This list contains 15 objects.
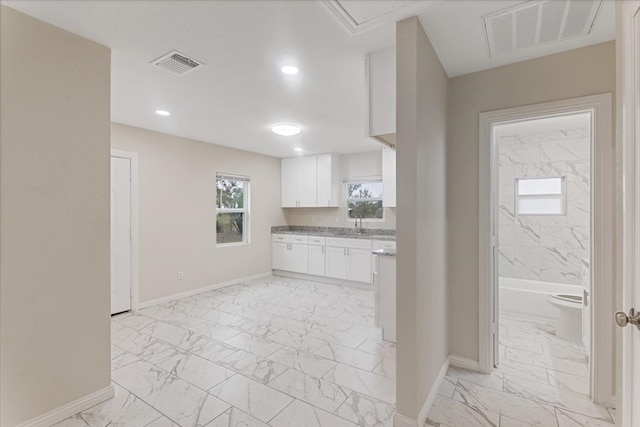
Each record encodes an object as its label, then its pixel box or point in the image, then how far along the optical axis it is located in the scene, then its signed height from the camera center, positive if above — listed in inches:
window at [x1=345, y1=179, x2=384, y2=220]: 227.5 +10.4
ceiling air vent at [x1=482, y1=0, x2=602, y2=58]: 63.6 +45.3
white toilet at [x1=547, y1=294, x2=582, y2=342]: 117.6 -43.5
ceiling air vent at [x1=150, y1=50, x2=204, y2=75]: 86.3 +46.2
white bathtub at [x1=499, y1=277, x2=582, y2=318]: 144.4 -43.3
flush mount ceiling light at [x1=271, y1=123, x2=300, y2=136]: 150.8 +43.6
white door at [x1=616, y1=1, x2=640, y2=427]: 44.6 +0.3
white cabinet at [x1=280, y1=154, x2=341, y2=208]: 231.8 +25.5
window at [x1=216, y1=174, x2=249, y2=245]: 209.6 +2.2
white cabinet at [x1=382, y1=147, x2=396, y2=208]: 197.5 +23.1
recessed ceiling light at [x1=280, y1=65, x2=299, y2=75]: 92.6 +46.2
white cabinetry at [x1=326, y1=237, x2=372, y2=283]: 200.7 -33.4
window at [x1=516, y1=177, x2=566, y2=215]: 164.1 +9.3
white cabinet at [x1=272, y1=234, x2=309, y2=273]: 228.6 -32.9
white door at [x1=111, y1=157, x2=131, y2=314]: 148.9 -11.6
